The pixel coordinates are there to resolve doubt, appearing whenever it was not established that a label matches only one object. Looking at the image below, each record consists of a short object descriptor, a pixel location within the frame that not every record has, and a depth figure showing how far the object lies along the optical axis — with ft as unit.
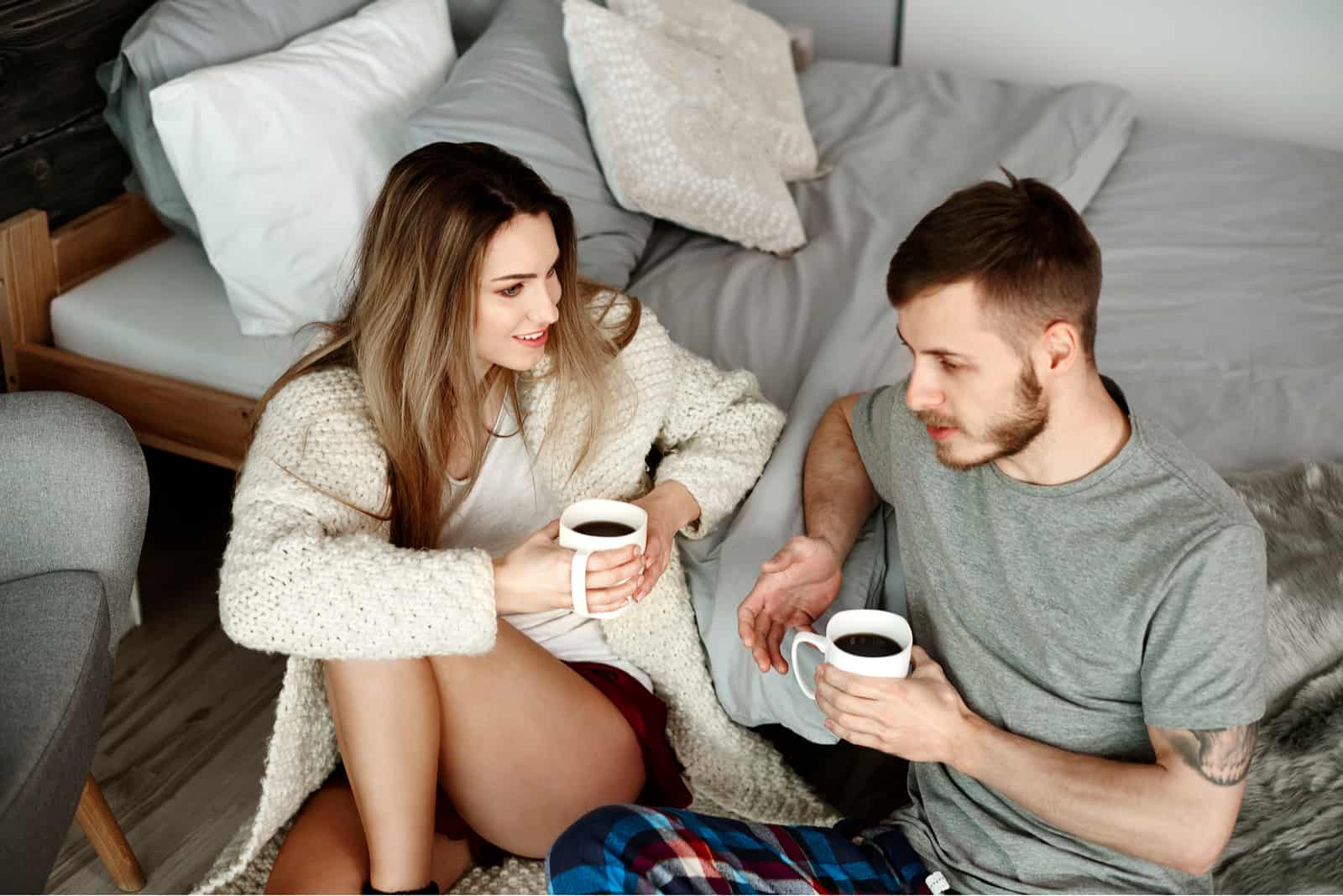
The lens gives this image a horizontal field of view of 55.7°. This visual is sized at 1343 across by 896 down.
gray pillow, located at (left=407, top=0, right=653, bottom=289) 6.73
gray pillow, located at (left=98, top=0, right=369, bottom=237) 6.64
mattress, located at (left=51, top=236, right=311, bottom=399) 6.63
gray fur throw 4.22
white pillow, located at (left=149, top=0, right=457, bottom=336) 6.30
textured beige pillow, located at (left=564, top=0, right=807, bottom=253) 6.99
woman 4.37
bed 5.83
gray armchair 4.60
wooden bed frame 6.62
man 3.74
